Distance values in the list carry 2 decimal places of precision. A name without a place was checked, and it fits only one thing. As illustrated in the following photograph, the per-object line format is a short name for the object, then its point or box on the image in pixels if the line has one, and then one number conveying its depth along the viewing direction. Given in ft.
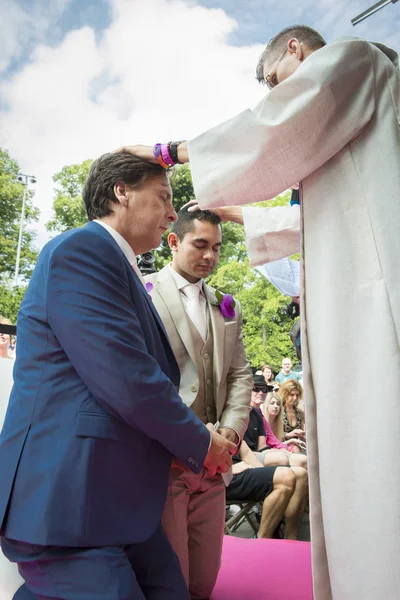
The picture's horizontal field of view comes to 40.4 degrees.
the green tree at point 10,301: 69.26
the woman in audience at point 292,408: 22.21
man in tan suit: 7.00
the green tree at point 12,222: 82.28
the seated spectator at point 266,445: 16.97
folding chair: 14.73
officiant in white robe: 4.59
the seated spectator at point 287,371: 33.35
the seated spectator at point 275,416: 20.77
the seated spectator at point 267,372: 31.30
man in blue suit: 4.27
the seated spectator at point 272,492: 14.46
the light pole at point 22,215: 81.56
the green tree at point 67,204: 74.90
